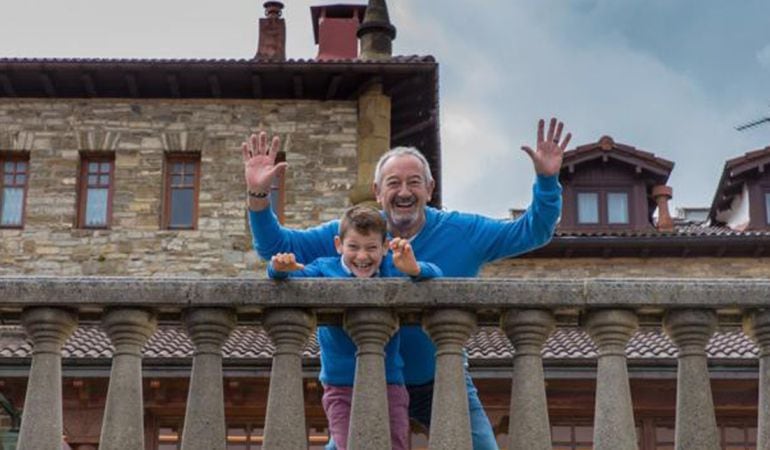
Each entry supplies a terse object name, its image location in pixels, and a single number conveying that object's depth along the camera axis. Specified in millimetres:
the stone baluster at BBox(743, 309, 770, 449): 4141
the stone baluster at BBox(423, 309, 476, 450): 4184
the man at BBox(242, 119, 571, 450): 4500
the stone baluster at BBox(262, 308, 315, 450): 4180
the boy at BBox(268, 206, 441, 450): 4434
